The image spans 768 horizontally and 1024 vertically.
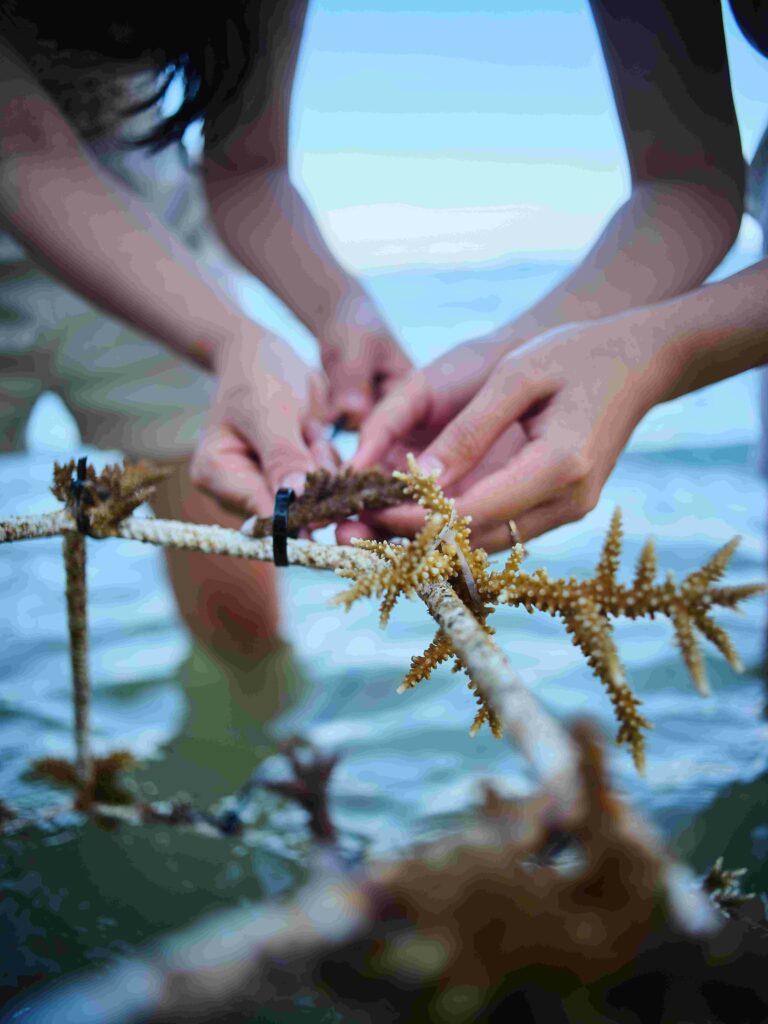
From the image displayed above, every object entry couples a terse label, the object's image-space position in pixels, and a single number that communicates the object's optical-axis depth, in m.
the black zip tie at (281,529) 0.72
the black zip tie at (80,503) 0.80
